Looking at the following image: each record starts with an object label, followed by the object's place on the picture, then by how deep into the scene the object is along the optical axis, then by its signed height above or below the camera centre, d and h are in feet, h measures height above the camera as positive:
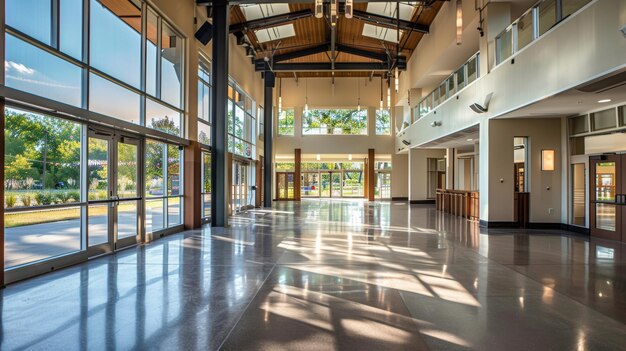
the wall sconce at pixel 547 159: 34.91 +1.95
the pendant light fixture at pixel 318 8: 21.33 +9.75
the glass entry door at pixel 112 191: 22.13 -0.74
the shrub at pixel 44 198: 18.15 -0.90
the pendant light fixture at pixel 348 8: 21.03 +9.60
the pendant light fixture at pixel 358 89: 82.53 +19.89
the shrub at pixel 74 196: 20.22 -0.86
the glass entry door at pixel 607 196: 28.53 -1.27
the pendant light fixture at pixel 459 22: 27.71 +11.66
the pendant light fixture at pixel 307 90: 82.79 +19.58
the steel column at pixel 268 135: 66.28 +7.98
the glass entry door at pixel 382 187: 93.56 -1.72
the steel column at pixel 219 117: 36.65 +6.15
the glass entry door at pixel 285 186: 86.02 -1.37
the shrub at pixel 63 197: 19.35 -0.88
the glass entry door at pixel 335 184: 97.25 -1.03
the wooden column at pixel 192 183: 34.47 -0.28
